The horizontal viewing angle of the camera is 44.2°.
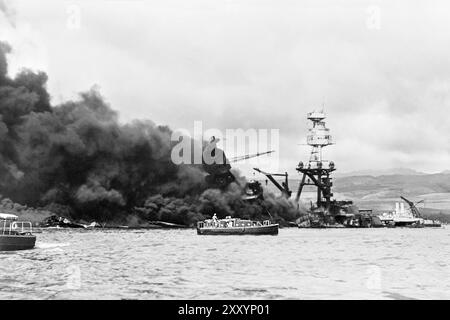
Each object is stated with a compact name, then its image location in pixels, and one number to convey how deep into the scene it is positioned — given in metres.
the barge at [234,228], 151.88
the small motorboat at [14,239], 77.69
